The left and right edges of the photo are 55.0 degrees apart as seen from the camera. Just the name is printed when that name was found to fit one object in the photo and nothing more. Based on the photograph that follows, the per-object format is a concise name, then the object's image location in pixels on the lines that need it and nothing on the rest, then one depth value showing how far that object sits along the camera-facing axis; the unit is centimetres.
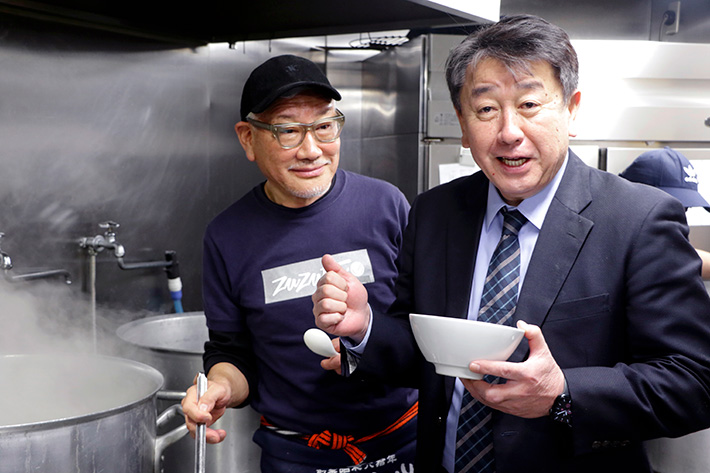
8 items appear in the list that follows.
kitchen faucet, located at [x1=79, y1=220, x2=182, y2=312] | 214
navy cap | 230
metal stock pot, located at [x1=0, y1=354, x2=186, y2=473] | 106
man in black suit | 98
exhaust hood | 167
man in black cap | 146
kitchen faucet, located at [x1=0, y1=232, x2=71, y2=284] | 187
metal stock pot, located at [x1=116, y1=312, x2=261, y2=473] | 168
